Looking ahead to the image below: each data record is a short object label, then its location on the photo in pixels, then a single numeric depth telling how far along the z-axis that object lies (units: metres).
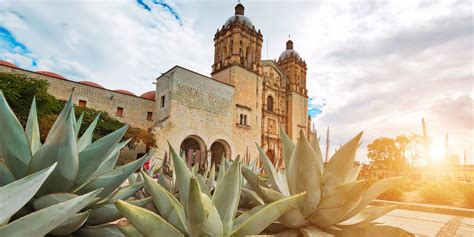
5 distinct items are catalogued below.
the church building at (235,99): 18.66
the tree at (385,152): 28.67
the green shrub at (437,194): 6.72
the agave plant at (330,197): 0.89
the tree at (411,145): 29.20
